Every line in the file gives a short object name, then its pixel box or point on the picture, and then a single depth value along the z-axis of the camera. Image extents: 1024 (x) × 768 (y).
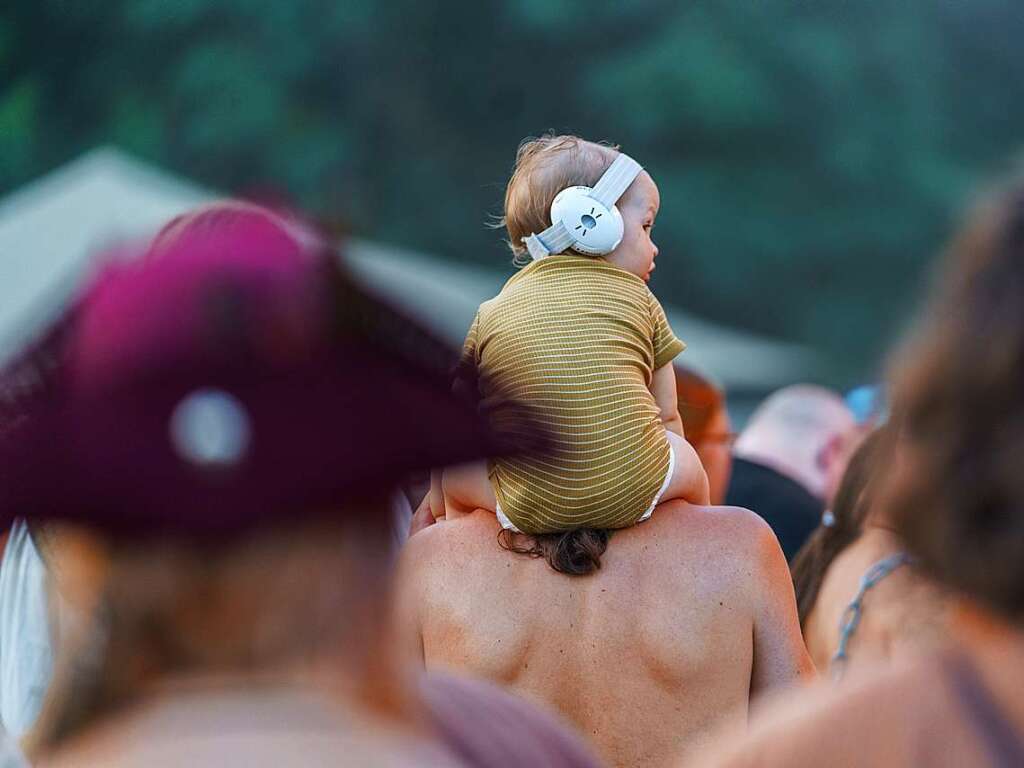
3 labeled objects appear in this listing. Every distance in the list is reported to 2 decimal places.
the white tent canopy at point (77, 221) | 17.41
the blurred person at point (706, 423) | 10.60
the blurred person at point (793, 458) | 11.02
